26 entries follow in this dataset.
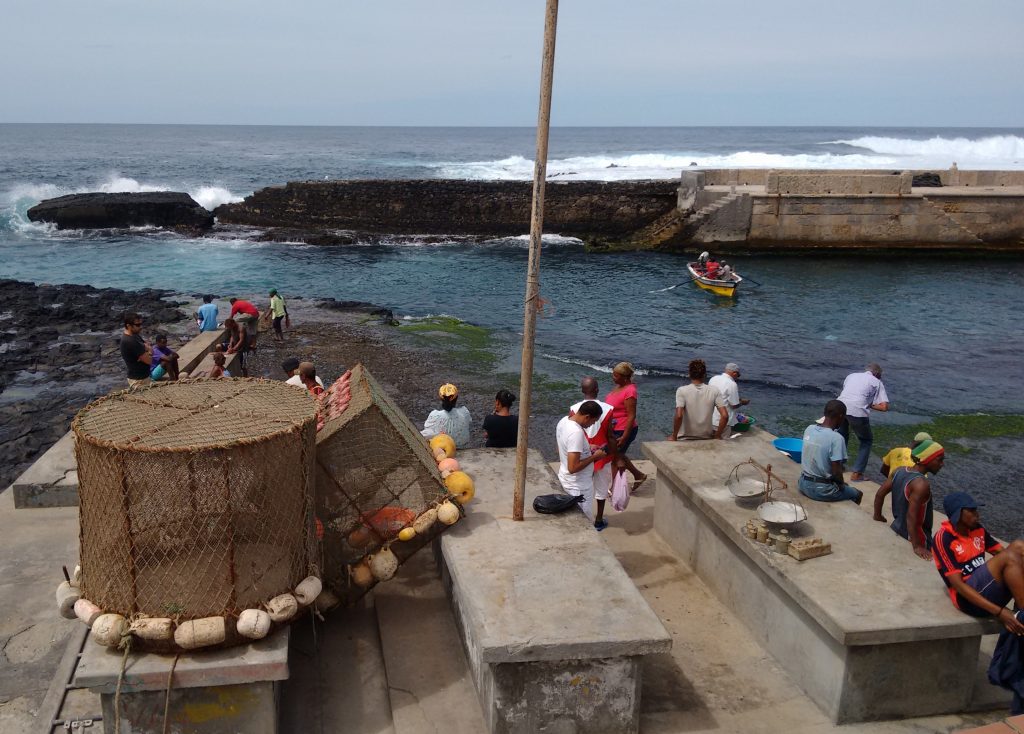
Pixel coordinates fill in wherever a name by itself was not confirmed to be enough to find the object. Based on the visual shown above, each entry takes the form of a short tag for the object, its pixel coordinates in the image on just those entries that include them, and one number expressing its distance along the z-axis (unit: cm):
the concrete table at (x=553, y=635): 445
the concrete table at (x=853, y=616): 475
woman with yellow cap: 769
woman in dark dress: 774
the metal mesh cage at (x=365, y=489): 545
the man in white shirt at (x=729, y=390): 884
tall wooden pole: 511
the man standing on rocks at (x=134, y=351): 1041
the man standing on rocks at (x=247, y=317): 1612
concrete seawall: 3375
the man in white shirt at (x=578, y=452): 671
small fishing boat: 2622
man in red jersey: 464
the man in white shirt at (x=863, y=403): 945
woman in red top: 797
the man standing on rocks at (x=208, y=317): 1545
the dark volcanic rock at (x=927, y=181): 3597
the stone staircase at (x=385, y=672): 482
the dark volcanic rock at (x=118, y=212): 4056
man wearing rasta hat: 596
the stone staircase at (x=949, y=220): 3375
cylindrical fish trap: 429
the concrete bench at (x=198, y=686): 419
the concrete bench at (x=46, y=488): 752
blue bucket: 902
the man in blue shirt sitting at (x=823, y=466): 620
